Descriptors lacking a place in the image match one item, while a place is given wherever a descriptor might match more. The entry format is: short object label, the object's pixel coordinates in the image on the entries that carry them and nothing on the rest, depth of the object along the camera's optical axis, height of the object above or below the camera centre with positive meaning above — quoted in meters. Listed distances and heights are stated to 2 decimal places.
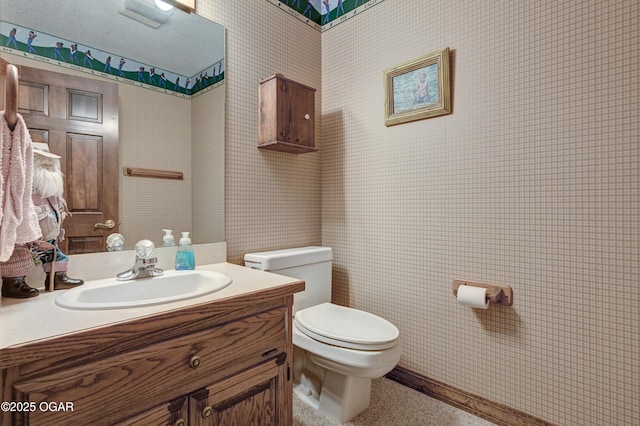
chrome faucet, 1.18 -0.21
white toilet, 1.28 -0.56
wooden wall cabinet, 1.73 +0.54
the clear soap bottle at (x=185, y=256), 1.36 -0.21
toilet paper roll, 1.40 -0.40
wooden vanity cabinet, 0.68 -0.43
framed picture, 1.57 +0.65
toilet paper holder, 1.40 -0.38
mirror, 1.16 +0.48
